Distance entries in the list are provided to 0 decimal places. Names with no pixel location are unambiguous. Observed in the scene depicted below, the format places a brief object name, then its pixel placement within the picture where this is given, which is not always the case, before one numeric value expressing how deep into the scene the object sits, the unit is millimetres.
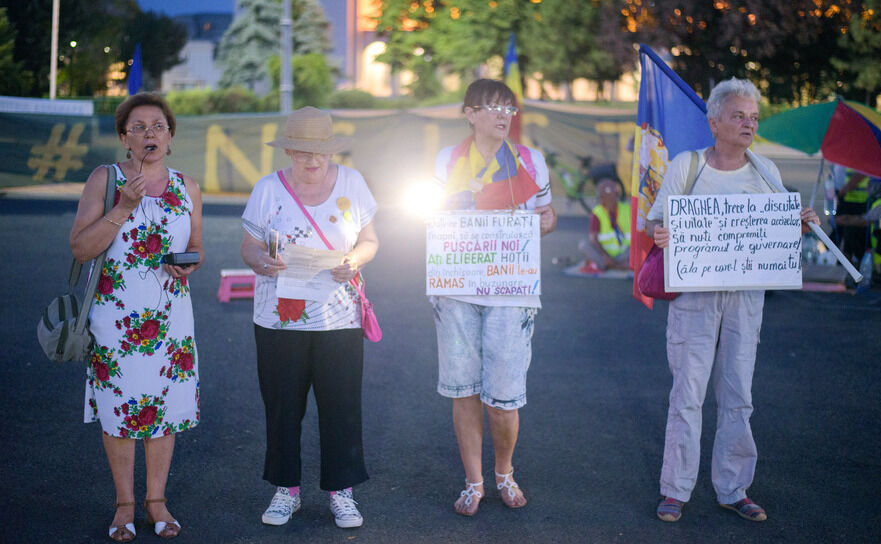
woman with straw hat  4430
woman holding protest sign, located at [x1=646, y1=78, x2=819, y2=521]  4621
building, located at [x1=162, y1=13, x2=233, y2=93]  50562
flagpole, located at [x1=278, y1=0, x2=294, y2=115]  24766
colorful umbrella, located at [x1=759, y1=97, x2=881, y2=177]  9523
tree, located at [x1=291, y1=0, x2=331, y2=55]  56344
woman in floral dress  4227
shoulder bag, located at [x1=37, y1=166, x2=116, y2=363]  4109
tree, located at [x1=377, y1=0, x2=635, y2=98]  38969
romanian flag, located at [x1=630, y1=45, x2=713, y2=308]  5148
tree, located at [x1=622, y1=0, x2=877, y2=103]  29750
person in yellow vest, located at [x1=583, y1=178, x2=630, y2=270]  12844
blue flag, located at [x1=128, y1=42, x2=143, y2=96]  16812
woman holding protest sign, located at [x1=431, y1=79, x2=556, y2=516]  4617
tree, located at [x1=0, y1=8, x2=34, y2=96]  11648
